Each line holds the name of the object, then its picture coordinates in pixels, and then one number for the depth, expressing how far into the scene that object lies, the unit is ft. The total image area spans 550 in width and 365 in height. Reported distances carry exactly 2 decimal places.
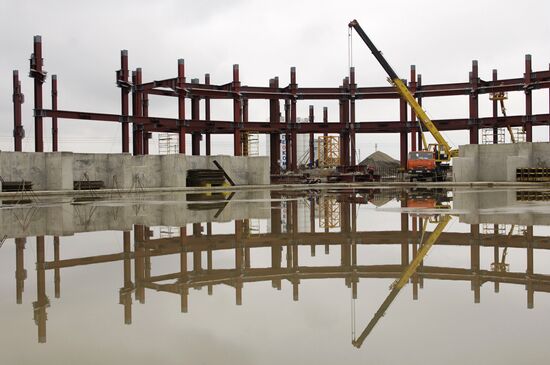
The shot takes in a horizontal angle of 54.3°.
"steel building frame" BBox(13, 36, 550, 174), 137.18
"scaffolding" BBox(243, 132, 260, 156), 156.56
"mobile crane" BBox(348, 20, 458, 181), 139.64
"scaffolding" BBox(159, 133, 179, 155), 148.66
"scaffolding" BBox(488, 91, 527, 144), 153.89
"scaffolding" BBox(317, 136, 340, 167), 184.21
